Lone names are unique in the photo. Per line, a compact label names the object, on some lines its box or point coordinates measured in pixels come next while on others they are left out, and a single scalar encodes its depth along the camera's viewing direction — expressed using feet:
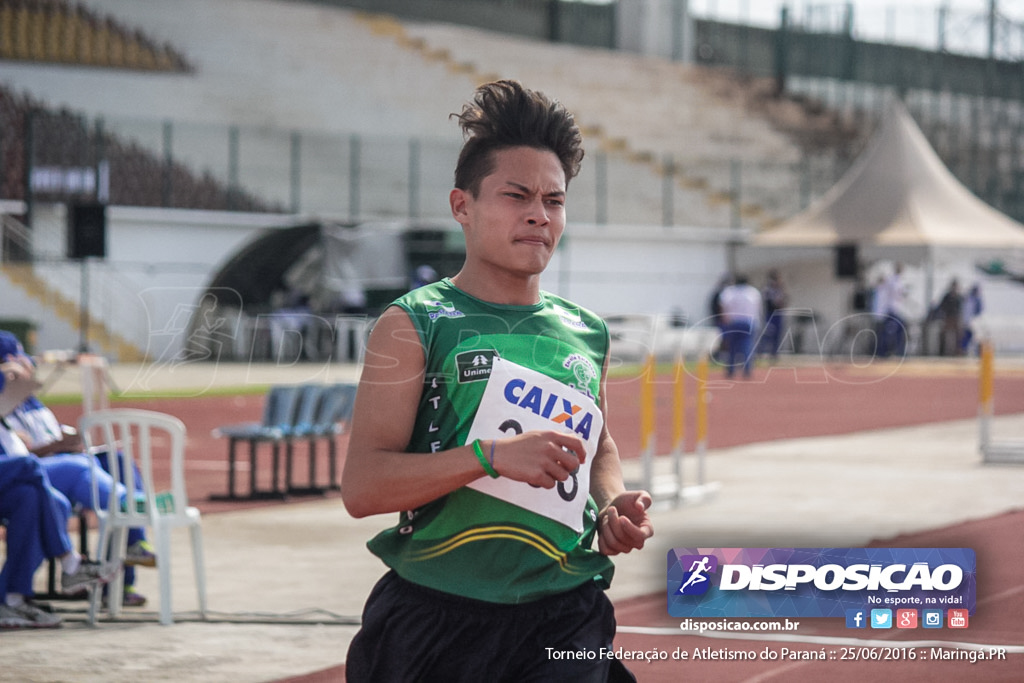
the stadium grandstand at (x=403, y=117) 108.78
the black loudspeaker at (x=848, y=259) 99.23
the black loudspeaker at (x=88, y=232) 80.64
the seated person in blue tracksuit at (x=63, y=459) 26.35
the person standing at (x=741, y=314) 90.22
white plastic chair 25.26
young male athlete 10.10
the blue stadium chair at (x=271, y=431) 39.01
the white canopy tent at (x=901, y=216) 106.42
